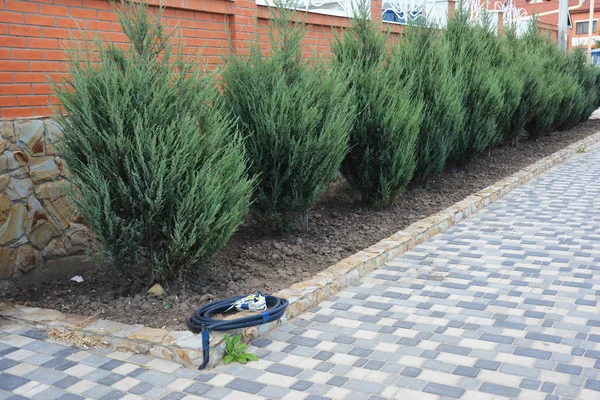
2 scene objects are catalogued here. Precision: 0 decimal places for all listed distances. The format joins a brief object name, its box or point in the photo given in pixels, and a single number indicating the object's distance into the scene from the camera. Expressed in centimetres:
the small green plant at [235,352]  366
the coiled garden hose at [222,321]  359
